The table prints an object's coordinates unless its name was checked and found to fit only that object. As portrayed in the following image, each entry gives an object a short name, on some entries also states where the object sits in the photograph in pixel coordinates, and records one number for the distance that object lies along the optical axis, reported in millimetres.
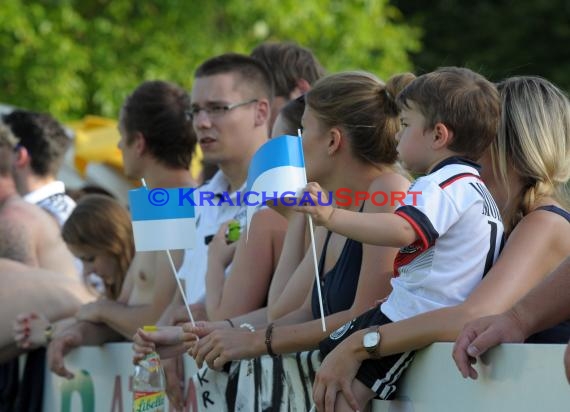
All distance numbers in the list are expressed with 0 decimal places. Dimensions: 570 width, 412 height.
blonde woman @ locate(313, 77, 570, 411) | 7898
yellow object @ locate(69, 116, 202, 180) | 24922
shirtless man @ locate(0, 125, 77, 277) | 15336
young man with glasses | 12508
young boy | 7902
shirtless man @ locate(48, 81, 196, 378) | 13227
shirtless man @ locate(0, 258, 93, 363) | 14469
